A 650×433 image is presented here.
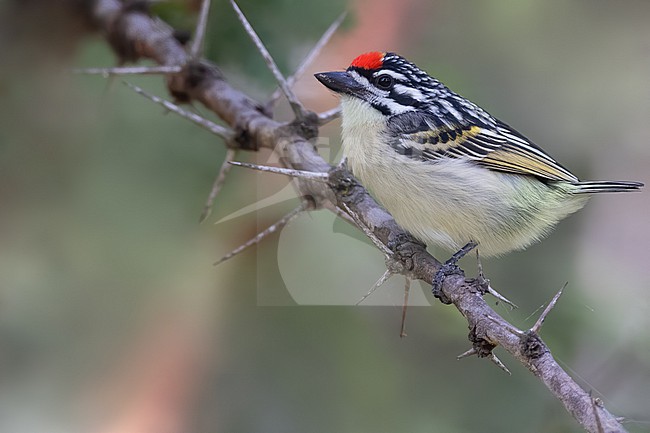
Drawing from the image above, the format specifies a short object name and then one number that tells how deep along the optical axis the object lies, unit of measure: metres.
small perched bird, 2.37
